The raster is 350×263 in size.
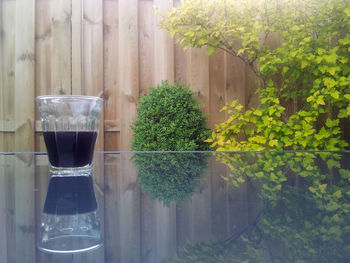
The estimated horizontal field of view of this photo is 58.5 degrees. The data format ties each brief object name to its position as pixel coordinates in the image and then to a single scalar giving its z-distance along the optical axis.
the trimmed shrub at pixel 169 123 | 2.37
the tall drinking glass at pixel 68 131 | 0.61
